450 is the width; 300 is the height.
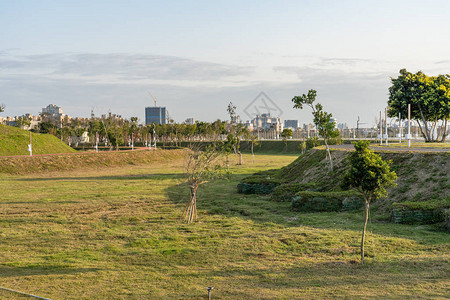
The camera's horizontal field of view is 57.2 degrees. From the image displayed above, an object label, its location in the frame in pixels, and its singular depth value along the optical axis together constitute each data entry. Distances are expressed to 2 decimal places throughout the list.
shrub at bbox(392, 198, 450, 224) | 22.30
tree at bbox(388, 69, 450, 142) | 60.84
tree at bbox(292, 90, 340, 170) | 39.75
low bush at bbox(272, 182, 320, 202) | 31.84
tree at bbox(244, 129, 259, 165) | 94.28
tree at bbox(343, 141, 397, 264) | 16.75
